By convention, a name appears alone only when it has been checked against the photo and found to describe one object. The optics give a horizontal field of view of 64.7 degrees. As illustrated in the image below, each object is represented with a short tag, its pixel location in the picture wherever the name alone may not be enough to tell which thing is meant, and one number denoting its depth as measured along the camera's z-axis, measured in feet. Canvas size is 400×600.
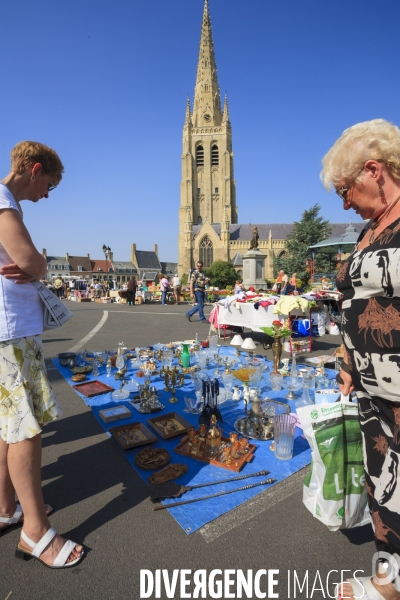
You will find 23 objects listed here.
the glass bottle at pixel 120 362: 17.70
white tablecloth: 24.81
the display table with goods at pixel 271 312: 23.56
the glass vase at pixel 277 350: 18.12
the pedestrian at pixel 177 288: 74.02
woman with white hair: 4.54
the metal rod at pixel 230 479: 8.56
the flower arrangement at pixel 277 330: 18.22
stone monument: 52.95
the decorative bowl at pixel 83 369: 18.66
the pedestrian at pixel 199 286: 39.68
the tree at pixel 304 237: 121.60
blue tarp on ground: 7.77
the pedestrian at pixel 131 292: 69.46
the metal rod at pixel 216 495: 7.90
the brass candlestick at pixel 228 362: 17.51
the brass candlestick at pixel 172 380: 15.02
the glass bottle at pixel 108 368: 18.28
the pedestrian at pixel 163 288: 71.94
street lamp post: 106.01
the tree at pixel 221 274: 163.53
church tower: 197.57
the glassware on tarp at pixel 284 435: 9.93
